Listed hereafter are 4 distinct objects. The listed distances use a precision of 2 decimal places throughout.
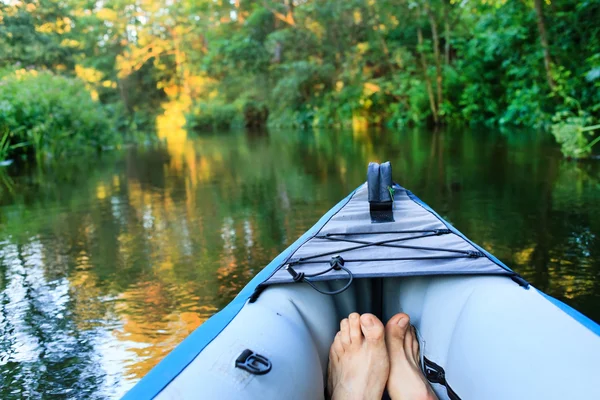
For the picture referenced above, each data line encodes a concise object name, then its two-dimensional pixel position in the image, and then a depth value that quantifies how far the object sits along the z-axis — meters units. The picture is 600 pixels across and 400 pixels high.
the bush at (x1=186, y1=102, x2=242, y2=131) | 27.06
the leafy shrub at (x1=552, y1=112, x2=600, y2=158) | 7.66
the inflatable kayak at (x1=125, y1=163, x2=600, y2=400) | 1.18
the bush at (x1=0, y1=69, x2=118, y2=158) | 10.76
